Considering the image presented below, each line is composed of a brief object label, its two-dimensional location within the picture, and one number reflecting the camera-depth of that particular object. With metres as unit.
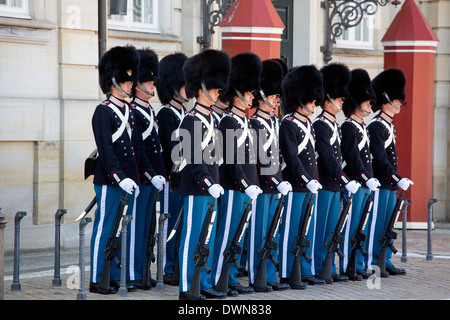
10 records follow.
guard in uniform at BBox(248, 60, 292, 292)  14.16
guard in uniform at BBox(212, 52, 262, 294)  13.59
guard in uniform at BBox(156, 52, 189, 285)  14.73
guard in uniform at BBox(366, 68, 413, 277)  16.02
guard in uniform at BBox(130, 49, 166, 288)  14.12
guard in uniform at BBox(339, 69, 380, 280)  15.52
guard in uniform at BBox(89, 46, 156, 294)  13.32
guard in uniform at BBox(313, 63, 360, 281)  15.04
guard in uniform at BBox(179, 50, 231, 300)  12.89
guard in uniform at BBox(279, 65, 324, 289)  14.55
